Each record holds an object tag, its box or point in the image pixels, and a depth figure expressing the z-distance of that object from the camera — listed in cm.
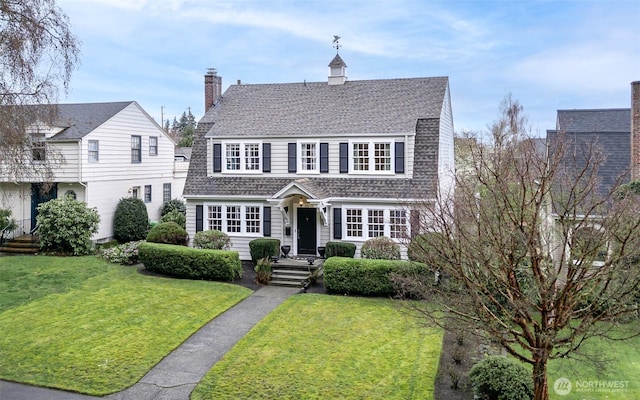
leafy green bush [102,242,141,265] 2111
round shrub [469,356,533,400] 883
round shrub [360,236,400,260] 1867
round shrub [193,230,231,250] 2048
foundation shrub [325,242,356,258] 1994
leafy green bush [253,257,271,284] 1836
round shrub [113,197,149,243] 2555
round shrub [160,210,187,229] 2733
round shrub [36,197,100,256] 2230
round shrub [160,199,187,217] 3008
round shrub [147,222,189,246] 2195
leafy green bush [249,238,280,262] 2047
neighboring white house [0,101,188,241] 2392
